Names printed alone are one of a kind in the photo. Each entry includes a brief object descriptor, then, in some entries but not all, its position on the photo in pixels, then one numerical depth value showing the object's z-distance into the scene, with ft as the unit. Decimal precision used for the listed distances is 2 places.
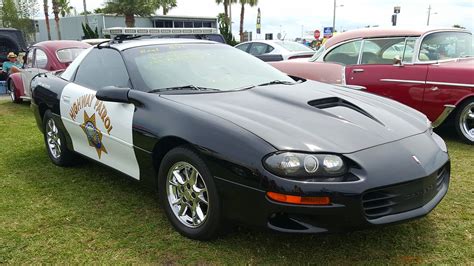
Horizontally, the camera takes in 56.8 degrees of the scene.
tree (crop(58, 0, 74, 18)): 188.42
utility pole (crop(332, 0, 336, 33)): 155.74
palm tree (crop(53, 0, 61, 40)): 118.11
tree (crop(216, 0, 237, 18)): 139.23
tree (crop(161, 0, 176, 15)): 100.39
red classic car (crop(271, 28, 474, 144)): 18.28
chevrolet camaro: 8.14
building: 117.50
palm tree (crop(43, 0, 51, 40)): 125.86
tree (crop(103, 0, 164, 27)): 94.27
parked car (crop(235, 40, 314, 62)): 37.01
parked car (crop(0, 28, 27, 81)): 37.71
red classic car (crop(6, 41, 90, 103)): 28.10
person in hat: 35.41
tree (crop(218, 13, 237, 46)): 99.15
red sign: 85.58
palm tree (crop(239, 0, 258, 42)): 141.18
